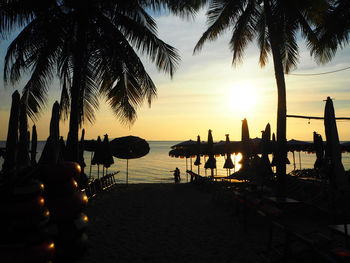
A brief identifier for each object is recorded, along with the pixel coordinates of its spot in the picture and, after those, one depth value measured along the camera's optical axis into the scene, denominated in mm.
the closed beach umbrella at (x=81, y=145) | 13633
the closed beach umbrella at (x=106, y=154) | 15219
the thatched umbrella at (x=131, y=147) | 15500
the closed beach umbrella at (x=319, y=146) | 11757
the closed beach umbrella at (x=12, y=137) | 3619
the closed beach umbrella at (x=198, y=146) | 18119
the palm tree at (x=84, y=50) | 8945
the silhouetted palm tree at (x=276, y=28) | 10414
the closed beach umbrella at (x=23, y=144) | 3980
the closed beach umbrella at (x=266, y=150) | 10748
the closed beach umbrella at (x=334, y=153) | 5234
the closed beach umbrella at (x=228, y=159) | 15843
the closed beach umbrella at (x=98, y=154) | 15262
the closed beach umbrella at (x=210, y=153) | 16516
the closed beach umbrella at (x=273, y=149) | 13608
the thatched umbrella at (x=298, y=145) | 18906
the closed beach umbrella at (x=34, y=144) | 5098
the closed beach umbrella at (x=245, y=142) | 10333
